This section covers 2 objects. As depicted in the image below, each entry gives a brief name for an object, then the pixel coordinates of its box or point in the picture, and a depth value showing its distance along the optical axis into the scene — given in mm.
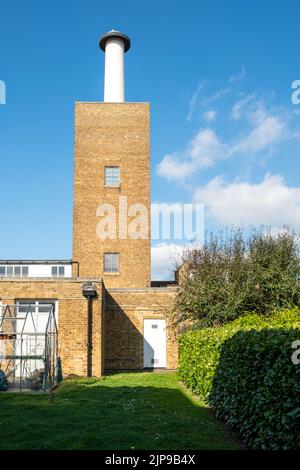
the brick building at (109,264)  19562
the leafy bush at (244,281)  18169
